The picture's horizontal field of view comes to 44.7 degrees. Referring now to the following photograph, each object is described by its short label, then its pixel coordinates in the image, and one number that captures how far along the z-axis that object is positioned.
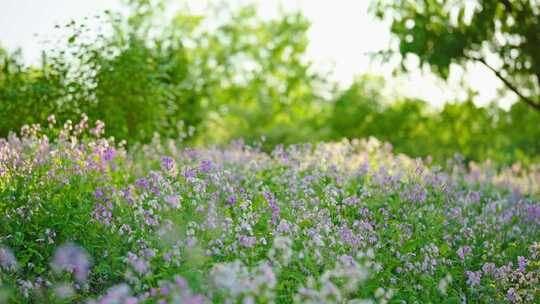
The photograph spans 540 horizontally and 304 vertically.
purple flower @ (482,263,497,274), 5.61
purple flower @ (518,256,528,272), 5.57
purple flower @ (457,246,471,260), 5.76
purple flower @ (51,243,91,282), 4.45
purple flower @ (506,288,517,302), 5.23
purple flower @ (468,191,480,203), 7.55
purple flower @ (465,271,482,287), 5.28
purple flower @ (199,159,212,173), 6.28
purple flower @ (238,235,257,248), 4.91
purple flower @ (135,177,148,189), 5.89
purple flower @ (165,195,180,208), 5.23
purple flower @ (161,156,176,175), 6.02
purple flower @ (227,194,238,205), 5.74
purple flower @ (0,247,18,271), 4.68
